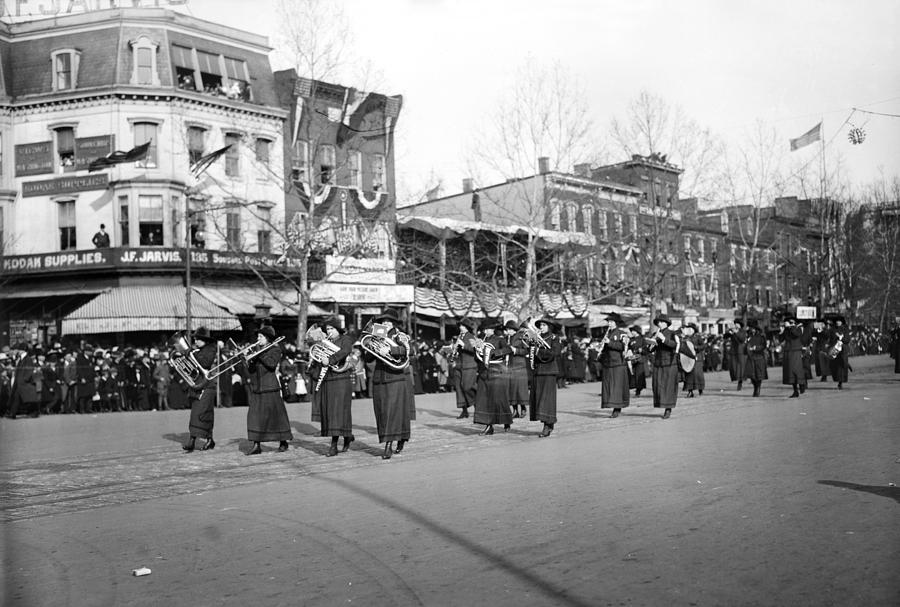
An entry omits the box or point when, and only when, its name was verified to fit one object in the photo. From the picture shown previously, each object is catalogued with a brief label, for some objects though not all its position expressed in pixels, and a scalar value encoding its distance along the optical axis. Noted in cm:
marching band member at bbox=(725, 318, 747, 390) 2639
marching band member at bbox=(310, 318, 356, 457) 1329
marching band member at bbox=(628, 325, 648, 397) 1908
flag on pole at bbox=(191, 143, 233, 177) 3231
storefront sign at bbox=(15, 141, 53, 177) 3534
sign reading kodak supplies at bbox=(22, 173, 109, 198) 3509
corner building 3403
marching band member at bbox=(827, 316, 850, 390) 2531
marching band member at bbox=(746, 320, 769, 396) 2348
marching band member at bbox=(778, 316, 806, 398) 2206
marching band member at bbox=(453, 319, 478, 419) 1944
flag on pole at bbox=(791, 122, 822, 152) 3130
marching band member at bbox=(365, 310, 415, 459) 1271
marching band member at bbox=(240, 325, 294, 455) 1348
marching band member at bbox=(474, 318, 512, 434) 1570
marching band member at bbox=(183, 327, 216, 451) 1403
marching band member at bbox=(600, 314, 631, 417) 1841
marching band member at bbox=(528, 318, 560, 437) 1523
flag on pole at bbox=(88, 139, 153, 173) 3366
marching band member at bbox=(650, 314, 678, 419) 1802
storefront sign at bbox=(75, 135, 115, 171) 3472
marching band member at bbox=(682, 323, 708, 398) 2452
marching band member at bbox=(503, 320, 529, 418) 1628
